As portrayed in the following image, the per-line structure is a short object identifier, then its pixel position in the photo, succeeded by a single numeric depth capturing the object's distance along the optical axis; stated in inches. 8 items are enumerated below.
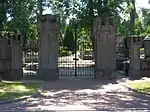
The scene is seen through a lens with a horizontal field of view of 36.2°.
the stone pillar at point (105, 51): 506.5
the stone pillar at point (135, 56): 517.0
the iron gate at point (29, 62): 565.0
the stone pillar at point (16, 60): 504.6
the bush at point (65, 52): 966.3
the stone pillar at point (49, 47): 499.0
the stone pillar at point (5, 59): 505.3
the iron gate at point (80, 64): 589.2
